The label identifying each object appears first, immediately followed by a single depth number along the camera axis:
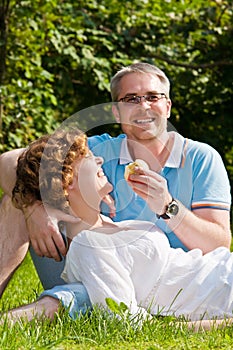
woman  2.61
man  2.85
